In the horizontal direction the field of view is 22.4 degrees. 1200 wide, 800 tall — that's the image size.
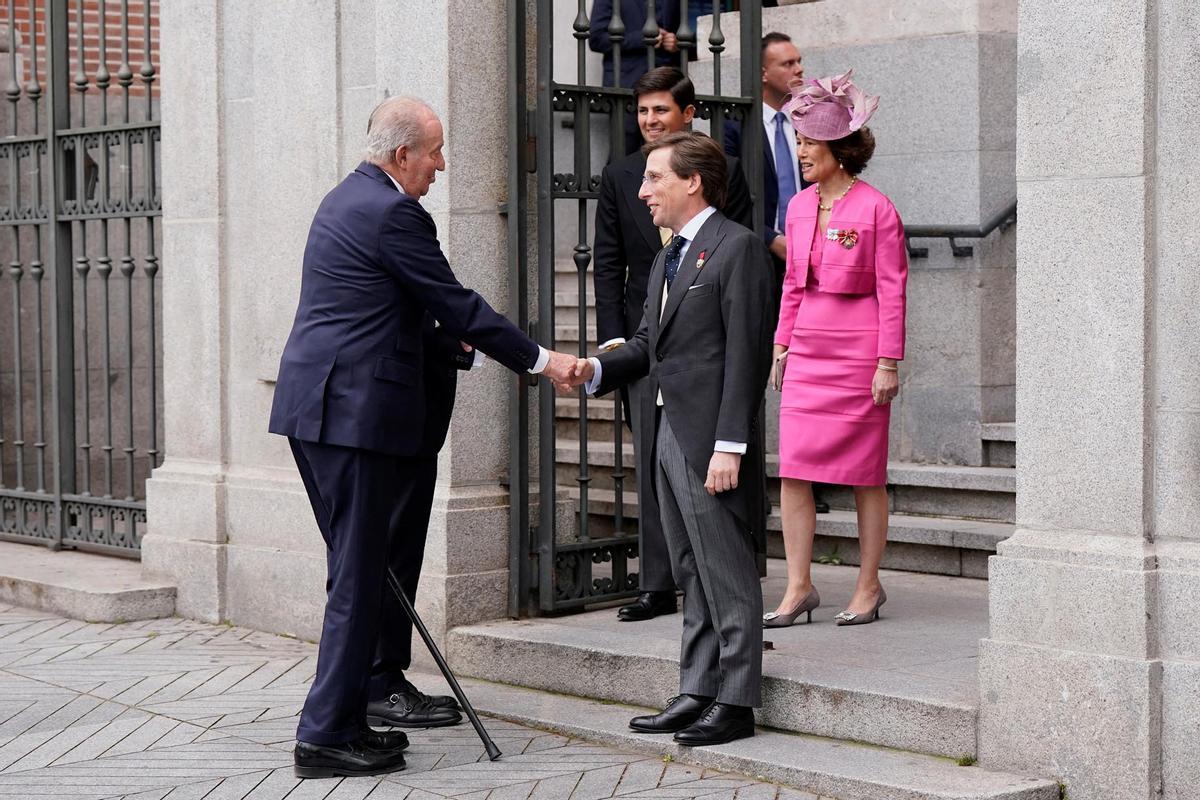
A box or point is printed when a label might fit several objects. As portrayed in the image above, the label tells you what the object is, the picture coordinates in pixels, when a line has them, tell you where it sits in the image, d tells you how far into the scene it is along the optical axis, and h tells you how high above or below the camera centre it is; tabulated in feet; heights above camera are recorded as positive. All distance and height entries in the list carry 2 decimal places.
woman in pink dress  35.02 -0.10
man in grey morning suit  30.19 -0.95
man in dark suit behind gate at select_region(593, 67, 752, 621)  37.67 +0.88
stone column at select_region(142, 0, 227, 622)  44.95 +0.03
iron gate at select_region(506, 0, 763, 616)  38.18 +0.74
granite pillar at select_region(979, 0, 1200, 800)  26.55 -0.80
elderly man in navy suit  30.36 -0.44
